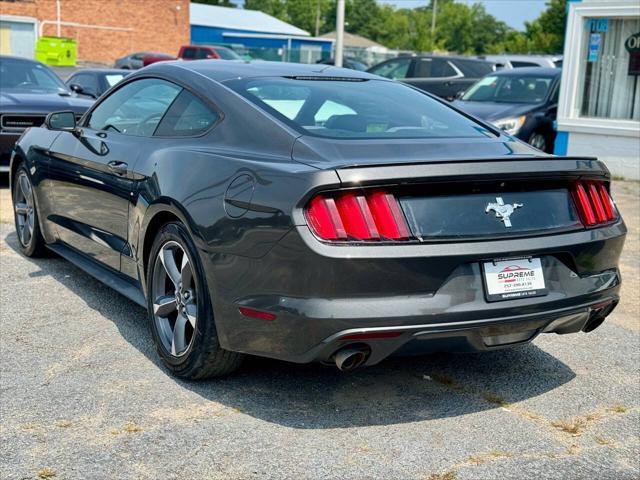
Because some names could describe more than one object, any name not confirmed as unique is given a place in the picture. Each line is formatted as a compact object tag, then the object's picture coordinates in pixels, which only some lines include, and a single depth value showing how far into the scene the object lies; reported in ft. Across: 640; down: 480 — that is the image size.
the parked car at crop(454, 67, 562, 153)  42.24
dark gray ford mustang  11.51
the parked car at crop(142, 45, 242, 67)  109.40
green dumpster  145.07
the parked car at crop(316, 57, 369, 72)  109.97
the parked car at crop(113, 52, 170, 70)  126.21
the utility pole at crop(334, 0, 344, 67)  62.64
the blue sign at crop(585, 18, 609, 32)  41.55
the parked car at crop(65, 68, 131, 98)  46.39
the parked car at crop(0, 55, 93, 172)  30.68
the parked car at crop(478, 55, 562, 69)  75.77
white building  41.01
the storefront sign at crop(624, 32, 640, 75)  41.27
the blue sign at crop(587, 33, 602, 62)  41.91
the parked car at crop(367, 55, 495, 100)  63.16
